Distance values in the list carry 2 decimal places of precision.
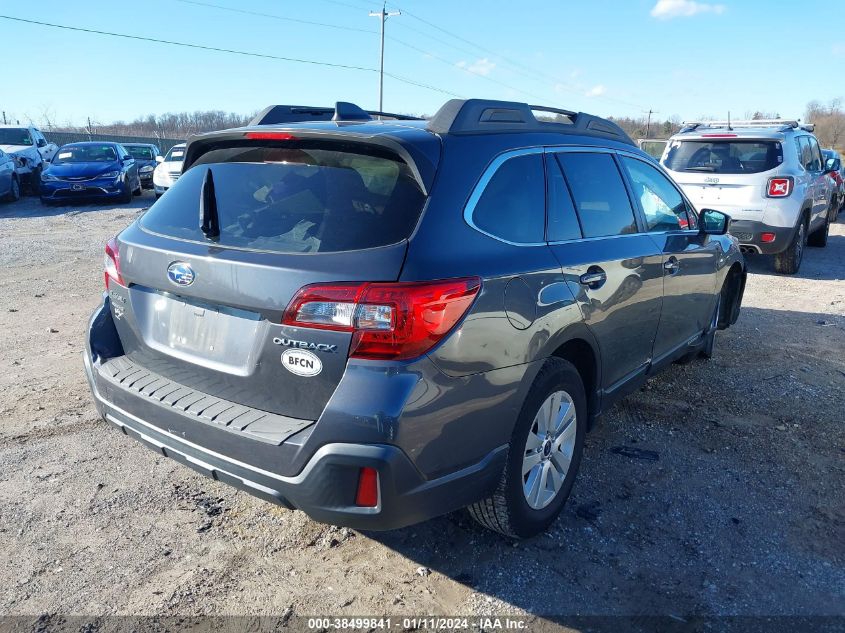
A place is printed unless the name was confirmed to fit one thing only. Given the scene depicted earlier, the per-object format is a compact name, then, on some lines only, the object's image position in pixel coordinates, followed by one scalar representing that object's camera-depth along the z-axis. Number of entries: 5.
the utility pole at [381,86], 39.56
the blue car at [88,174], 15.09
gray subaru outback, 2.18
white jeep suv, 8.66
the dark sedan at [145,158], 19.75
